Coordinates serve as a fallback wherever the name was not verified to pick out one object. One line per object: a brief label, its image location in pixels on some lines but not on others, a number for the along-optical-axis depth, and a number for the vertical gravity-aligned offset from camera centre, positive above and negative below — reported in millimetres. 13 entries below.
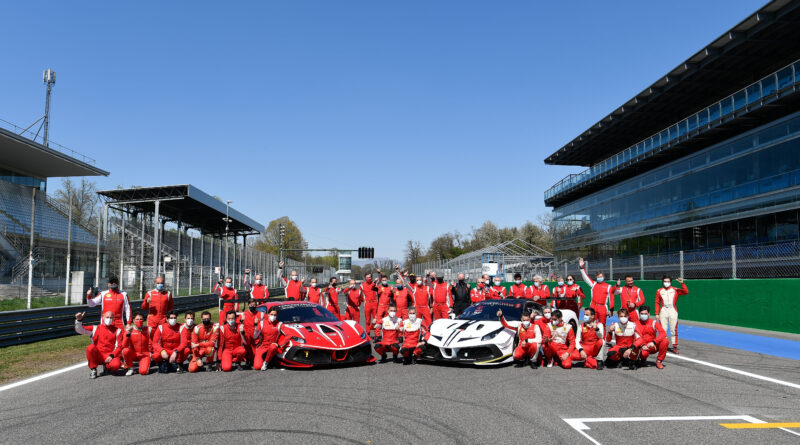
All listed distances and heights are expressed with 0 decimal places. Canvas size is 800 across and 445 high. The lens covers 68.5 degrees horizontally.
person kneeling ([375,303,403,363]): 10516 -1316
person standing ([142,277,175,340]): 10945 -710
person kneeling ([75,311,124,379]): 9156 -1259
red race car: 9570 -1250
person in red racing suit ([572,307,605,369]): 9860 -1360
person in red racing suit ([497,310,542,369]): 9883 -1327
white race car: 9758 -1255
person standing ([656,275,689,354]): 12539 -907
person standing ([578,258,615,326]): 14086 -782
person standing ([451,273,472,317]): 15297 -825
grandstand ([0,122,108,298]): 25156 +2476
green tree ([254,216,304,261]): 100812 +4781
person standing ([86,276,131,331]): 10477 -633
